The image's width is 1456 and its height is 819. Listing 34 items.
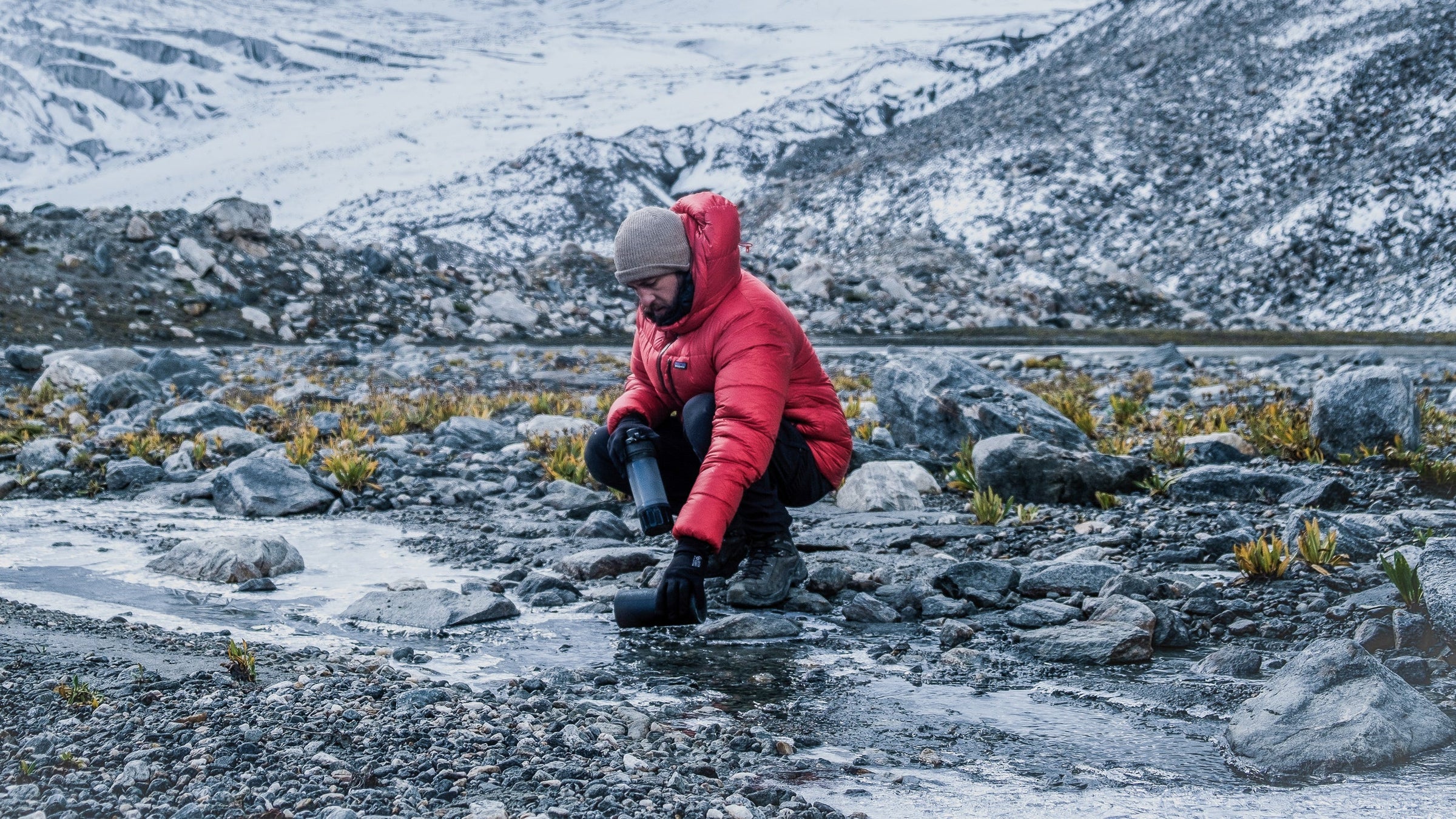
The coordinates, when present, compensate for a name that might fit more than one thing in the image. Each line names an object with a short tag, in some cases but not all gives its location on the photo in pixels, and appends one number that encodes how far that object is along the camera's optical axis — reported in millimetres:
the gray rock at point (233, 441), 8508
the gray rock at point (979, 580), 4637
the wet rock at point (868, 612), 4418
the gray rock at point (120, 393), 11164
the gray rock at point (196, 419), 9125
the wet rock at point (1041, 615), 4207
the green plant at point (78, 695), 2939
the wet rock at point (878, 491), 6750
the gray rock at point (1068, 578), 4613
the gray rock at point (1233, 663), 3605
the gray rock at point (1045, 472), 6480
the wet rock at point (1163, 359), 16312
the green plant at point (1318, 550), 4492
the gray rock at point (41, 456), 7785
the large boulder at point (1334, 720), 2791
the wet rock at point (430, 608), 4359
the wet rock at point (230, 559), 4973
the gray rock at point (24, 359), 14383
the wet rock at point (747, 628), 4195
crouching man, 3787
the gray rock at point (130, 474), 7523
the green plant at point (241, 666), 3311
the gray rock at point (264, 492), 6773
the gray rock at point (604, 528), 6098
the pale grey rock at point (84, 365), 12695
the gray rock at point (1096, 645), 3807
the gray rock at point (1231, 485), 6301
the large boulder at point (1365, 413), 7039
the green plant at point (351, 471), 7270
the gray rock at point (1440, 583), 3484
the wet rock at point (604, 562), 5184
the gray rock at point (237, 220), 23484
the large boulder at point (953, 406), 8047
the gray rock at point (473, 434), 9227
